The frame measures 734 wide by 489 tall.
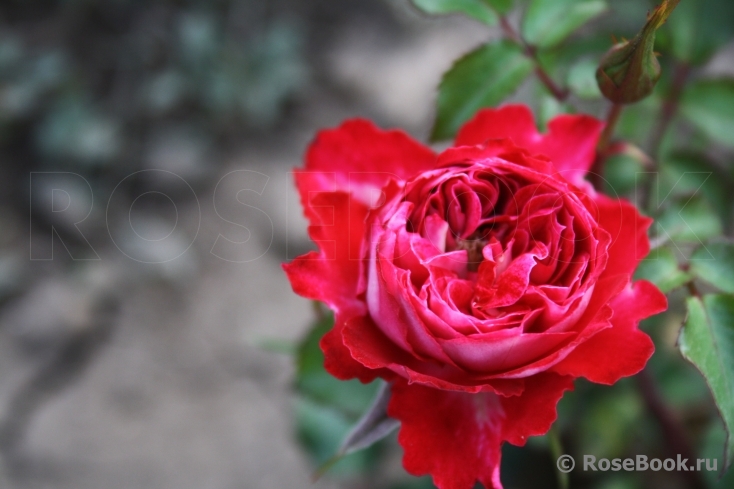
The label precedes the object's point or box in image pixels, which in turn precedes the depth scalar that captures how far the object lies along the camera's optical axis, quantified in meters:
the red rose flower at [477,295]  0.27
